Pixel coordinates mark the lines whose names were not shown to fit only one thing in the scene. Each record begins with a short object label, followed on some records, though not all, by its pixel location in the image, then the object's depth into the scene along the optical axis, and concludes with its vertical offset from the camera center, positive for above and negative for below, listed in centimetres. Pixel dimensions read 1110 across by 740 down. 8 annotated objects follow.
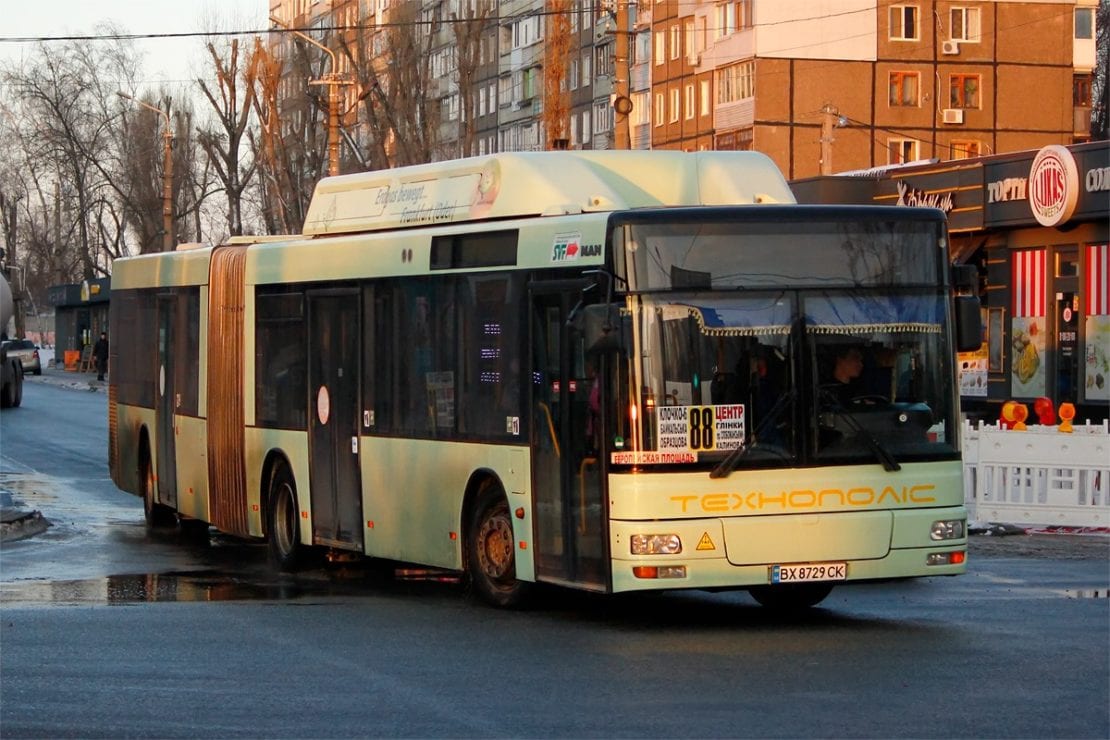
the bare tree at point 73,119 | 8925 +988
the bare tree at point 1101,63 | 8419 +1145
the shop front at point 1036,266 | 3131 +112
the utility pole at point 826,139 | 5616 +541
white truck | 4906 -76
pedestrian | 7438 -24
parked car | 8228 -16
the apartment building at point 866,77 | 7125 +920
